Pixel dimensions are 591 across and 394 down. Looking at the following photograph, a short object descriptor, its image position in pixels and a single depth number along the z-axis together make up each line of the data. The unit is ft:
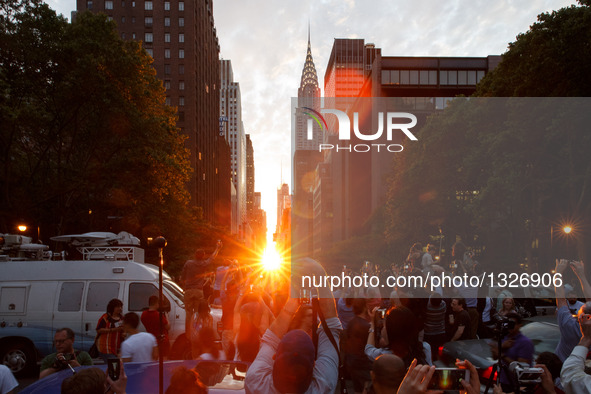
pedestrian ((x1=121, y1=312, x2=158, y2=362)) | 19.92
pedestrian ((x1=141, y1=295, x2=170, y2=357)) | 27.22
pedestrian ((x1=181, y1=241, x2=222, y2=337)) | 32.73
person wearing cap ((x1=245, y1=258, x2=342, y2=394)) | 9.49
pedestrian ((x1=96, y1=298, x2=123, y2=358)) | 23.77
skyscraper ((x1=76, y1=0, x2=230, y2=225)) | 240.53
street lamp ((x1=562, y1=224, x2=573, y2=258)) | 70.85
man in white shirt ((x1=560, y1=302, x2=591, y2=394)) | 10.83
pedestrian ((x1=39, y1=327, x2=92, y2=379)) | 17.28
